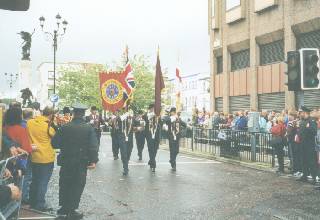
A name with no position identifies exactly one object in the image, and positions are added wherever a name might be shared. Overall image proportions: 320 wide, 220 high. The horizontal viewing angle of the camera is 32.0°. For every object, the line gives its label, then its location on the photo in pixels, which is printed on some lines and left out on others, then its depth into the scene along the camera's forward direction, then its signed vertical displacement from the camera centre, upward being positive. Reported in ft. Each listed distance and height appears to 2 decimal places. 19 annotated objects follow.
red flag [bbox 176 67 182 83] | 102.63 +9.06
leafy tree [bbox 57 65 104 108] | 224.33 +15.20
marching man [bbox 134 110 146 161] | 59.65 -1.40
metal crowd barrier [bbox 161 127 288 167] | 59.88 -2.70
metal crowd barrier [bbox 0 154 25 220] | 18.26 -2.89
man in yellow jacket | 31.35 -1.94
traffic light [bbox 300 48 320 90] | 42.09 +3.94
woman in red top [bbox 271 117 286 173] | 52.98 -1.62
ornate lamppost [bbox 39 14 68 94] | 116.67 +19.41
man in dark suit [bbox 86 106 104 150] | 66.66 +0.32
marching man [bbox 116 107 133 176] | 49.96 -1.12
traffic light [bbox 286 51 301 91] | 42.39 +3.88
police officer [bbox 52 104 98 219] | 29.50 -1.78
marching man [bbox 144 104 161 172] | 54.08 -1.14
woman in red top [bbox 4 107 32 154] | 29.40 -0.45
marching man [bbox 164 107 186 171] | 55.06 -0.92
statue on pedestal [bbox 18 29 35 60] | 104.78 +15.13
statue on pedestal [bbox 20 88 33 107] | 96.88 +4.61
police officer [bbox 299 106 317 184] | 45.96 -1.50
